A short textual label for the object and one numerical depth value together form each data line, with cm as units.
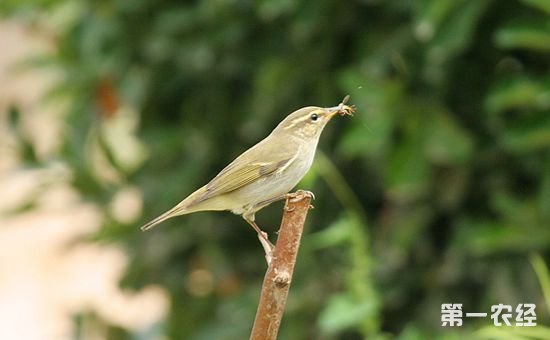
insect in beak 555
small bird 559
